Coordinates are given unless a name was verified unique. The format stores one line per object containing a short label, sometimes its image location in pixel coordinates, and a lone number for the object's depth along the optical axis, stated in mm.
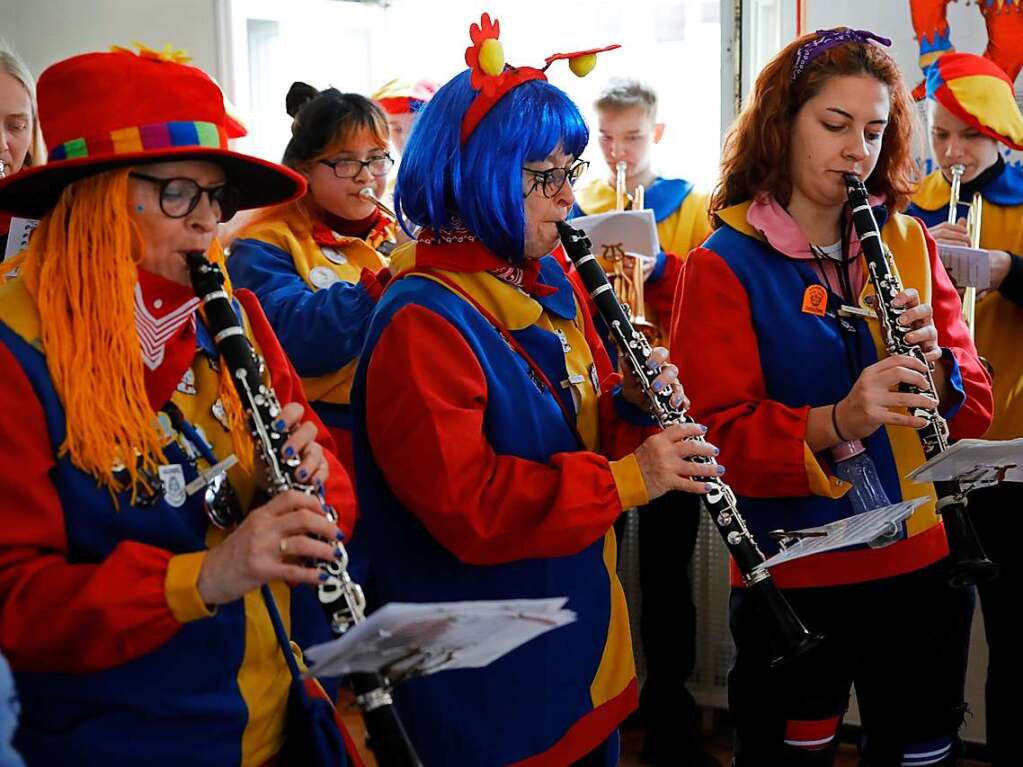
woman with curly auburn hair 1918
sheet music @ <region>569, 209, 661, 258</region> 2910
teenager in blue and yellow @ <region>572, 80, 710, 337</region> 3383
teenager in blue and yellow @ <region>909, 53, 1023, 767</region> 2469
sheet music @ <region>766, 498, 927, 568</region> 1597
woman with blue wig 1555
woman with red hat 1246
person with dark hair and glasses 2551
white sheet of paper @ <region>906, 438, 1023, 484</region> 1678
